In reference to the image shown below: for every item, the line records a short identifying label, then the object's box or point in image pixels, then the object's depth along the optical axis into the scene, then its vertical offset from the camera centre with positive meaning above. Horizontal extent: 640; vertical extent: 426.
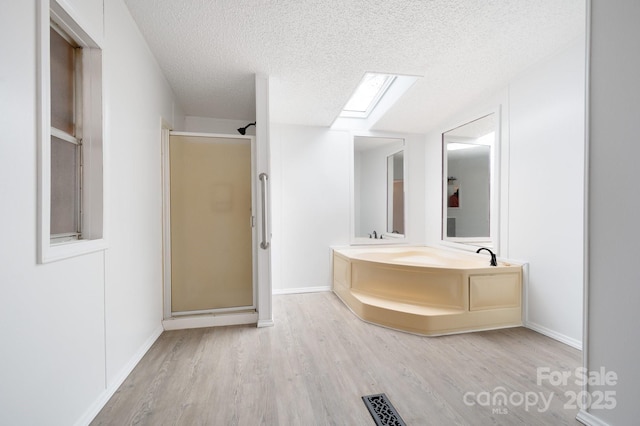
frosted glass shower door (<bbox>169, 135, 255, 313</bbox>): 2.68 -0.13
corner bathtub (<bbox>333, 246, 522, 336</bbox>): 2.41 -0.84
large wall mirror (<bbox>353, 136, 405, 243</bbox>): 4.04 +0.34
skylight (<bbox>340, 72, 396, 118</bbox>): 3.30 +1.59
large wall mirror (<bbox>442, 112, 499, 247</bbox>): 3.07 +0.37
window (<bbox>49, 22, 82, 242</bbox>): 1.30 +0.37
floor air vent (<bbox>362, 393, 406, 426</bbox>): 1.35 -1.08
